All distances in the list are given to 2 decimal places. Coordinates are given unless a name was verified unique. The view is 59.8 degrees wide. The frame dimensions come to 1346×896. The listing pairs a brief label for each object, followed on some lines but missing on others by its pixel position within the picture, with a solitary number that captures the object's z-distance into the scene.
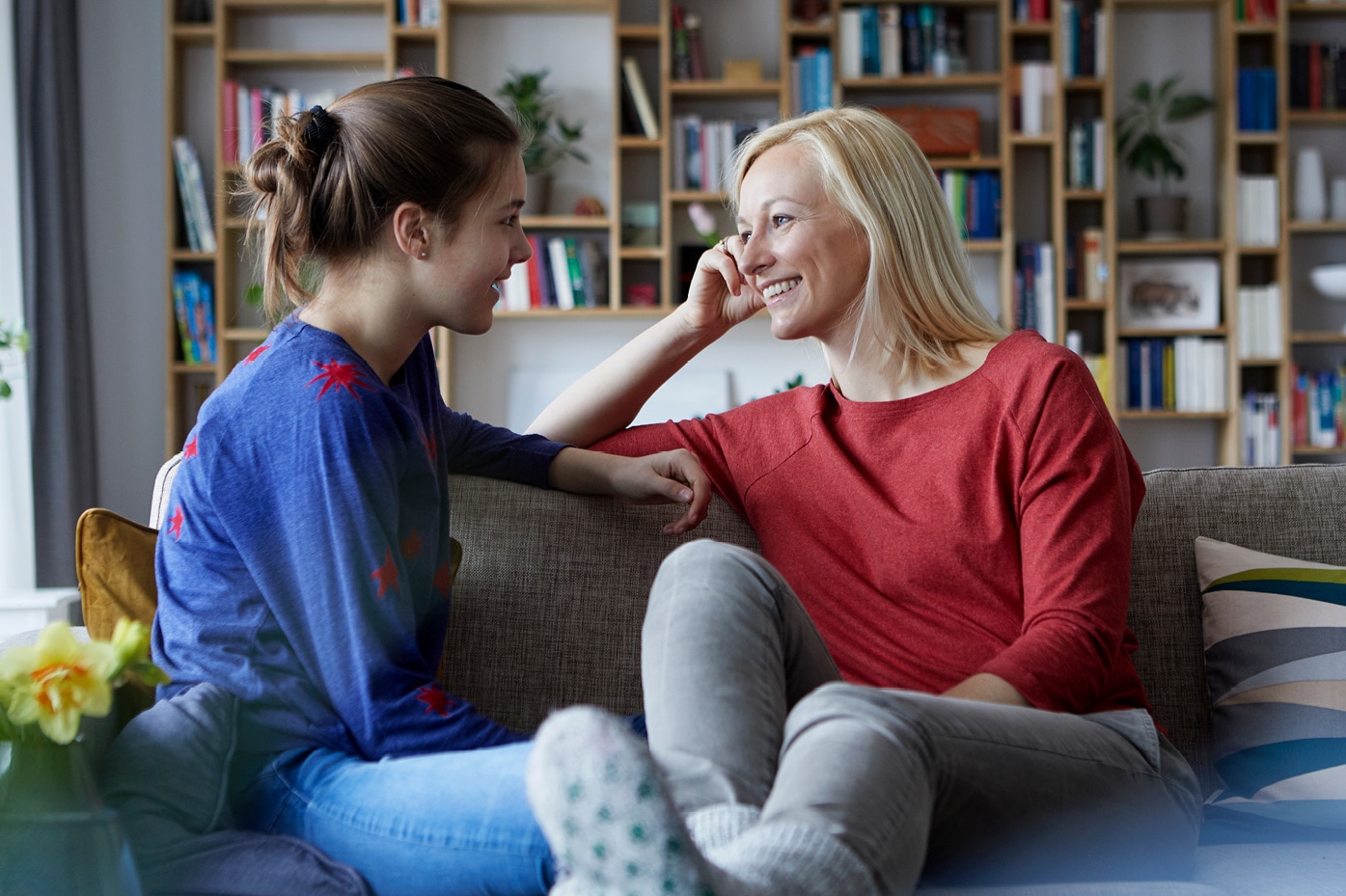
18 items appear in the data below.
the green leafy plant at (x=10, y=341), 2.12
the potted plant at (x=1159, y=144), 4.18
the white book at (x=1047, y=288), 4.27
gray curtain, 3.68
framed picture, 4.33
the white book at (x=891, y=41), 4.20
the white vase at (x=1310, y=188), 4.27
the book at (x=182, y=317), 4.16
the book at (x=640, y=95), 4.20
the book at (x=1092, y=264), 4.27
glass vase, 0.88
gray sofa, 1.49
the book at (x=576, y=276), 4.20
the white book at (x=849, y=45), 4.20
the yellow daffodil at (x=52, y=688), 0.89
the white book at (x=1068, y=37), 4.22
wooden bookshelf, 4.18
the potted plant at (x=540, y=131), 4.16
